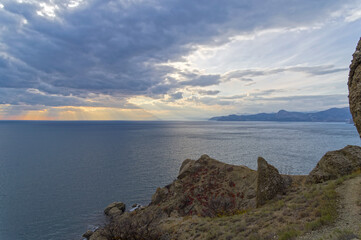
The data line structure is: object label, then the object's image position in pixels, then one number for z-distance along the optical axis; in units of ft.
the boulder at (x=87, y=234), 96.60
